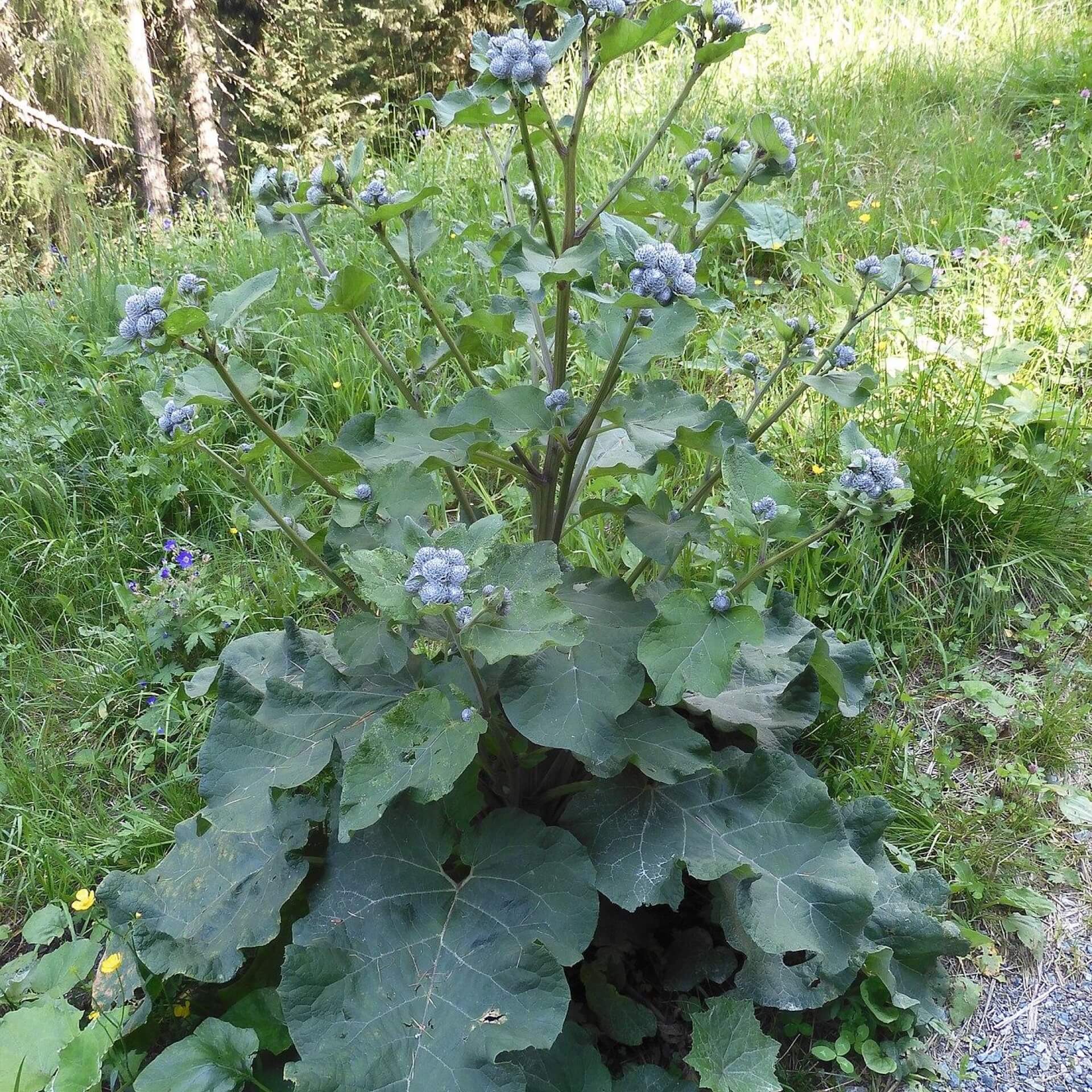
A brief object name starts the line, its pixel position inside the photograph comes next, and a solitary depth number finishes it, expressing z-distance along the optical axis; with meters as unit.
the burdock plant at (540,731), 1.44
